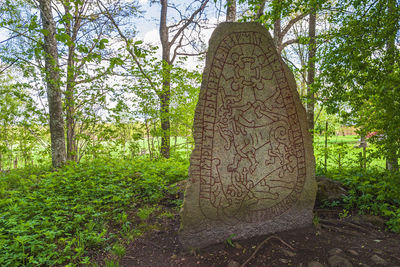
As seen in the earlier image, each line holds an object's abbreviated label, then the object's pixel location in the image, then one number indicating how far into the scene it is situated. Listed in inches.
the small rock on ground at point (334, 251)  94.5
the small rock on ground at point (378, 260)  88.4
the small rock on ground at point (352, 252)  94.0
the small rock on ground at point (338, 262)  88.0
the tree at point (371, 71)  108.2
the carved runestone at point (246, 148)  106.2
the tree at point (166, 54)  256.7
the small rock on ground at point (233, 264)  91.8
